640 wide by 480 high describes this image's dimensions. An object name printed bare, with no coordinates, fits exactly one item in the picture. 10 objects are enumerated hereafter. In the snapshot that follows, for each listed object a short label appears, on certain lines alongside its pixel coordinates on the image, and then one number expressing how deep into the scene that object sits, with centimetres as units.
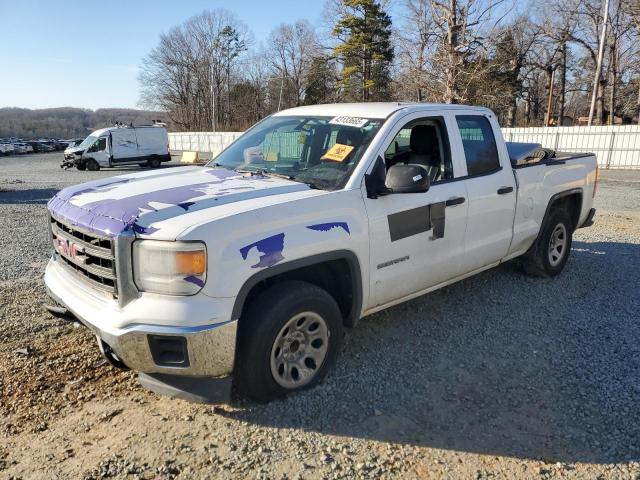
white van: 2597
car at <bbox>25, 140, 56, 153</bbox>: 5401
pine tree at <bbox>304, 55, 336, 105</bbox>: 5772
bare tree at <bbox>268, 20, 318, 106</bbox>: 6875
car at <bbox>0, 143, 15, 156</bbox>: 4748
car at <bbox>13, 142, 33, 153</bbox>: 5081
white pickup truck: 272
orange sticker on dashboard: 362
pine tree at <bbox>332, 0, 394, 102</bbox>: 4925
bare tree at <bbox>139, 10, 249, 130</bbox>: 6950
